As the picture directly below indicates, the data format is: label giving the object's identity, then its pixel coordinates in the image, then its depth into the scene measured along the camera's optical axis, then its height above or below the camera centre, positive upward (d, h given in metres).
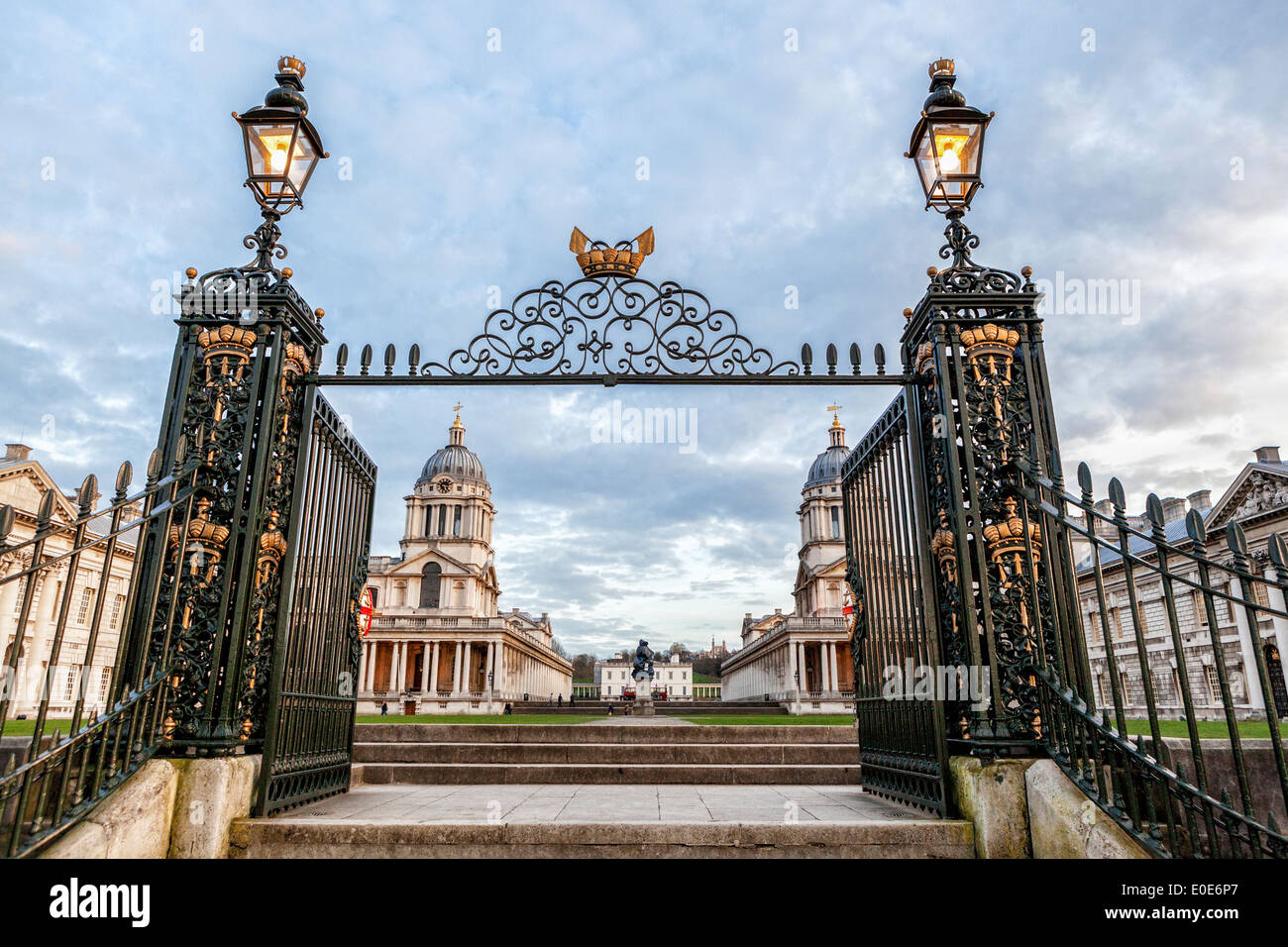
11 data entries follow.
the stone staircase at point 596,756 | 8.36 -0.91
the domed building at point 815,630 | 58.47 +3.69
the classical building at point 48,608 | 33.53 +3.24
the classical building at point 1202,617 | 33.88 +3.40
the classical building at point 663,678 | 145.12 +0.09
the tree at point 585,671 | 189.96 +1.79
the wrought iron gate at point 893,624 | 5.68 +0.46
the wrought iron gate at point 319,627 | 5.64 +0.42
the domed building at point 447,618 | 65.12 +5.06
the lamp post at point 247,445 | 5.11 +1.63
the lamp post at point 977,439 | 5.12 +1.69
